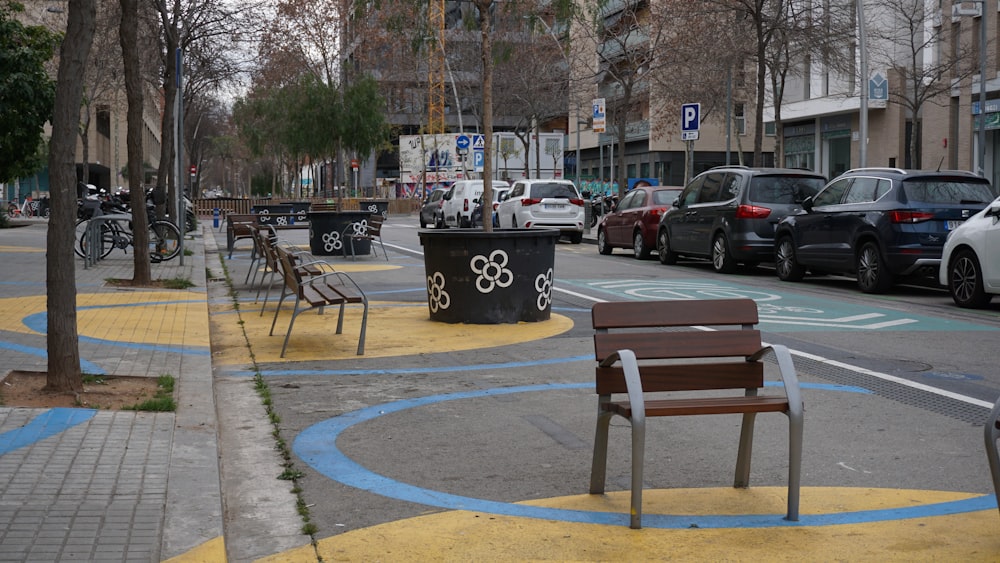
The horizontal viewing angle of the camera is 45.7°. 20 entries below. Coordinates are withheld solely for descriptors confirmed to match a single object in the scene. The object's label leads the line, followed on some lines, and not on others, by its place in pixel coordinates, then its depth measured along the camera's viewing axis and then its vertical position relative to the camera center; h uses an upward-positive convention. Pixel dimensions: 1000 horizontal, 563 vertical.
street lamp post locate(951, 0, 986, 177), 32.25 +3.32
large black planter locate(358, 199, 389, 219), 49.02 +0.21
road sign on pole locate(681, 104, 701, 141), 30.11 +2.26
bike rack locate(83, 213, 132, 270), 20.44 -0.49
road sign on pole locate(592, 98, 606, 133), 36.16 +2.89
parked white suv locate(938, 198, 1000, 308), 13.84 -0.62
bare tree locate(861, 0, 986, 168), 36.59 +5.40
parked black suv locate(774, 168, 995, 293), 16.11 -0.13
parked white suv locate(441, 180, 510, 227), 38.88 +0.25
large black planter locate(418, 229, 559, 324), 12.45 -0.67
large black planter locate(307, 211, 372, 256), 25.22 -0.44
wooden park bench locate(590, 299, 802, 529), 5.21 -0.74
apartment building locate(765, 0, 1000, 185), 36.76 +4.08
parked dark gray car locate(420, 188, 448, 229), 42.38 -0.01
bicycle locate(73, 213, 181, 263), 21.95 -0.54
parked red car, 24.97 -0.24
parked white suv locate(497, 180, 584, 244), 31.61 +0.10
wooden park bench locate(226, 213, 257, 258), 20.85 -0.32
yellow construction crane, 66.18 +7.16
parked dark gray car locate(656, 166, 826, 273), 20.30 +0.02
